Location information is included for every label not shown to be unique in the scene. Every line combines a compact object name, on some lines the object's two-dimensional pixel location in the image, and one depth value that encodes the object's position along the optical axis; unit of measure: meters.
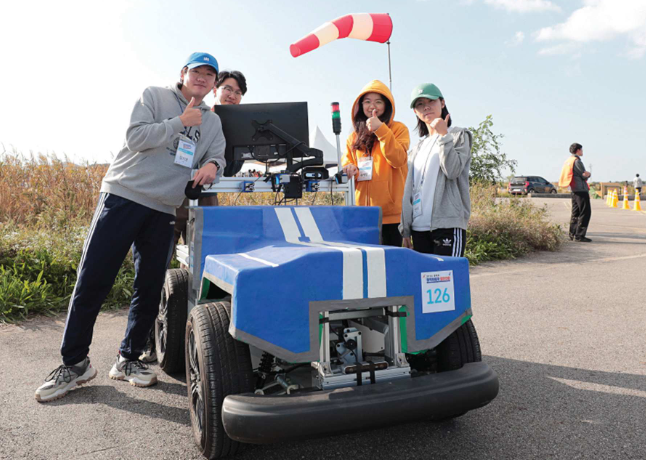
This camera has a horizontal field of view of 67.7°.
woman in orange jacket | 3.73
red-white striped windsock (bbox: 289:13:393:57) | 5.91
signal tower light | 3.70
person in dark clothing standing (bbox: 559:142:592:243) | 10.59
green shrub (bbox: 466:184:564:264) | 8.69
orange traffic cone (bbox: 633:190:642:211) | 19.35
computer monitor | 3.79
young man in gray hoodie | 3.09
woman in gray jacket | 3.24
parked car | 35.88
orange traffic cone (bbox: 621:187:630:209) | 20.48
